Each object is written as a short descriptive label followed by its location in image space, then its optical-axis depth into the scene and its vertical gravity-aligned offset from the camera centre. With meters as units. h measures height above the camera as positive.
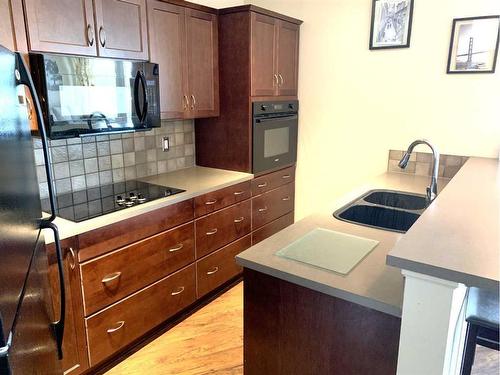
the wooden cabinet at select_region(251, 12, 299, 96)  2.74 +0.34
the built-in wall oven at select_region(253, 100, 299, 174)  2.87 -0.27
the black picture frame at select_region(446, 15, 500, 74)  2.42 +0.33
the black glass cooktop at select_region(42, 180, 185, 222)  1.91 -0.55
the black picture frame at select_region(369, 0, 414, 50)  2.66 +0.51
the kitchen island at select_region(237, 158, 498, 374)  0.97 -0.64
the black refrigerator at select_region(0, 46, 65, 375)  0.67 -0.32
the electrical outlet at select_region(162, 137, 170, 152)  2.82 -0.32
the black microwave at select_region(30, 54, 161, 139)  1.72 +0.03
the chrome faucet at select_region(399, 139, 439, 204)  1.90 -0.33
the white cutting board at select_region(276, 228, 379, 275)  1.37 -0.57
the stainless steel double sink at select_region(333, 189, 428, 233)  2.03 -0.61
